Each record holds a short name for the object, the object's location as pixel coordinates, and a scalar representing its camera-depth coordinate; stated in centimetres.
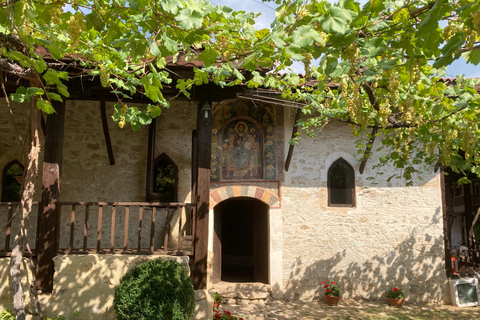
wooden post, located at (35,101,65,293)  525
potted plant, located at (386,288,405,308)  787
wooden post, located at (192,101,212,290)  548
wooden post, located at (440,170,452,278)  828
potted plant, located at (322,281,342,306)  778
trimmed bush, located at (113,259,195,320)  448
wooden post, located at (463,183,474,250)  1124
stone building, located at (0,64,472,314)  770
